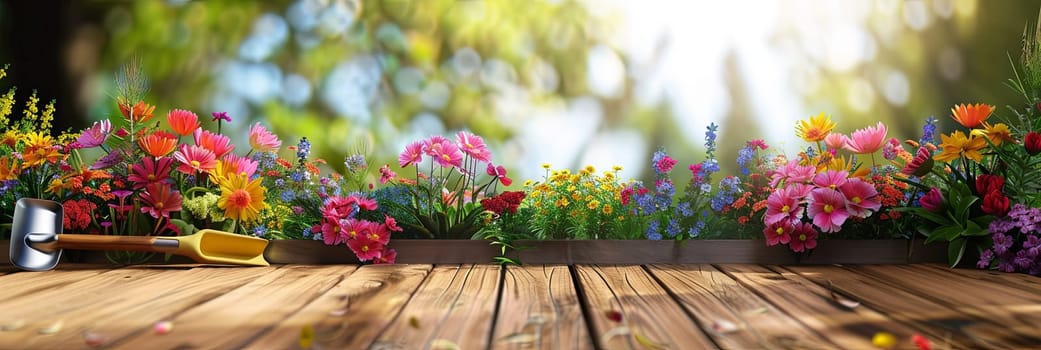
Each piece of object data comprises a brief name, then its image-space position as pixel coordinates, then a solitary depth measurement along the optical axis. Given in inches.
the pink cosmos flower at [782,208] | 91.6
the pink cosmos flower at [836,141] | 98.0
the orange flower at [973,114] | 91.7
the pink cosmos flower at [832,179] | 90.1
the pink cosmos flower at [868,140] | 94.7
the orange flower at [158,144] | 91.2
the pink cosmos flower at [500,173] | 97.6
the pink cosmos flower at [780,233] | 93.4
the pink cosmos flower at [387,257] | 94.5
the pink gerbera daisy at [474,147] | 98.0
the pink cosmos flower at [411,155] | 96.7
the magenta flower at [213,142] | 94.4
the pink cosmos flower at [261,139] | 97.8
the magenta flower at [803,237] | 93.5
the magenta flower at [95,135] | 92.5
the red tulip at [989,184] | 90.3
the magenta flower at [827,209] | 90.2
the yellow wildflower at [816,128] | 95.8
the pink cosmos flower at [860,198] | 90.0
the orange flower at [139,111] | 95.0
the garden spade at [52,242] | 87.2
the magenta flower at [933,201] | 93.5
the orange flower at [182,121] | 94.1
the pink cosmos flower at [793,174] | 92.1
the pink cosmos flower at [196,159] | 91.7
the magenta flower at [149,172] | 92.2
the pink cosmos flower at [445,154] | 96.3
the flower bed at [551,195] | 91.7
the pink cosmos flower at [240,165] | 94.3
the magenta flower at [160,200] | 92.7
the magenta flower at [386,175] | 101.1
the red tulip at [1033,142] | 85.4
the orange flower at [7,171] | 95.4
